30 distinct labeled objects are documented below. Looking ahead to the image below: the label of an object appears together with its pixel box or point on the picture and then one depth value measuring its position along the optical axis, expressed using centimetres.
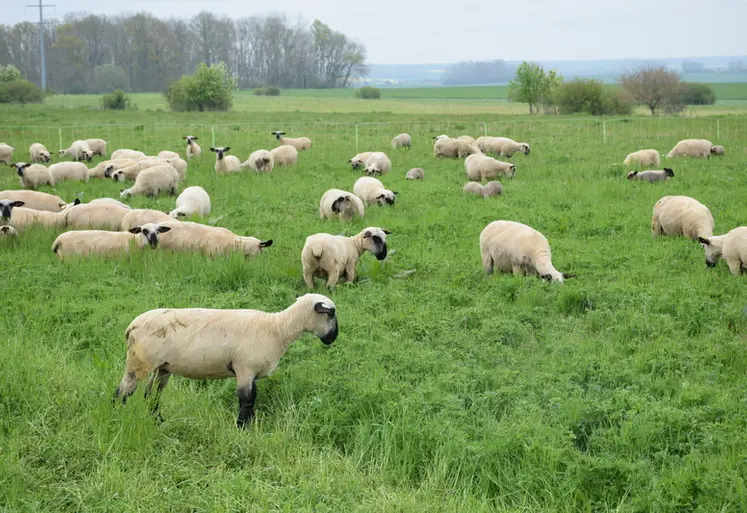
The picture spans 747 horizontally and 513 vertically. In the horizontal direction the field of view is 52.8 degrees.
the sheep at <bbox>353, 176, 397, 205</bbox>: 1825
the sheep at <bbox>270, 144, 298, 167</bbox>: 2592
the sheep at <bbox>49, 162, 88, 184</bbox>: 2208
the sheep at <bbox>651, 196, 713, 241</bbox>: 1396
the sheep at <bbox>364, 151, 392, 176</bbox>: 2344
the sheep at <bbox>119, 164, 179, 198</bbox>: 1934
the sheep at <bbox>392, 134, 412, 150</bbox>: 3145
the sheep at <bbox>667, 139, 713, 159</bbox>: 2653
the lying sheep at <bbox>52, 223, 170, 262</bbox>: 1296
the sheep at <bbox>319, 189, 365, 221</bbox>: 1602
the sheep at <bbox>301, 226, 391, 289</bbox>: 1134
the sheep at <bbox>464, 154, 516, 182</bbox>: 2266
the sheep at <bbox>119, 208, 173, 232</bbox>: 1450
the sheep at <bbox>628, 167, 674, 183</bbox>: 2100
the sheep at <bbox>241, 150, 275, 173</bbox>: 2447
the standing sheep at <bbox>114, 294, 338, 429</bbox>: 709
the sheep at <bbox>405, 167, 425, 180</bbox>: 2285
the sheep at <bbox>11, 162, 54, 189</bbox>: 2098
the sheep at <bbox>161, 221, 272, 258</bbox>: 1328
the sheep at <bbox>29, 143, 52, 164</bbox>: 2642
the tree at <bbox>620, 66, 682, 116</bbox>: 7131
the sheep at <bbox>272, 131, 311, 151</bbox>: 3063
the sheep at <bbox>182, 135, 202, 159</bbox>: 2709
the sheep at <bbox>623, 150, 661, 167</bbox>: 2430
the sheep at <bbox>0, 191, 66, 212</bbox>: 1681
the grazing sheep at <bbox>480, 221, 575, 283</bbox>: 1175
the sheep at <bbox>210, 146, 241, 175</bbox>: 2380
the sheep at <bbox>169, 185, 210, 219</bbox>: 1638
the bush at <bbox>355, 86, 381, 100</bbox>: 11888
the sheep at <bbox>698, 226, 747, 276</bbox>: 1161
